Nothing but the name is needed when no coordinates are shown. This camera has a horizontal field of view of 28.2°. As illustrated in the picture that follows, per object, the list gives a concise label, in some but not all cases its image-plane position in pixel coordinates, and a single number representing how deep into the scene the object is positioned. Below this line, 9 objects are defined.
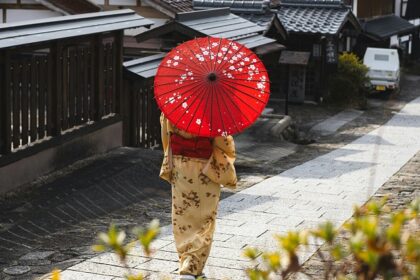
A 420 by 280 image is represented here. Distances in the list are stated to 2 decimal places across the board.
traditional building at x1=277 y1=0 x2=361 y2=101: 27.27
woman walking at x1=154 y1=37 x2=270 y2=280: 6.31
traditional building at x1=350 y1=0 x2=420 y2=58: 35.09
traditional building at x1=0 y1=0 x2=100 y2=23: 19.72
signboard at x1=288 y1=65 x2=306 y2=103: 26.73
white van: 30.67
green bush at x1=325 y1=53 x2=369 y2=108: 27.48
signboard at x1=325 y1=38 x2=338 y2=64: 27.98
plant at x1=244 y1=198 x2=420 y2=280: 2.29
